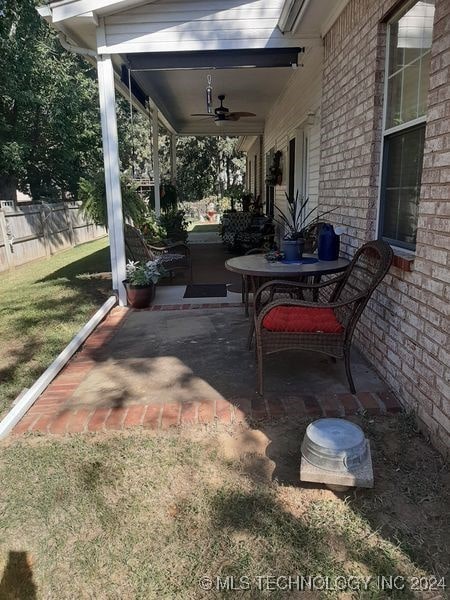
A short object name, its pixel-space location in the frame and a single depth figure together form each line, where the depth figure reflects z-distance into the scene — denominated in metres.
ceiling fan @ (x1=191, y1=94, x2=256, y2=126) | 8.07
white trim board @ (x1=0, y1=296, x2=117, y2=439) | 2.64
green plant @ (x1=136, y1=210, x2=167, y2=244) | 6.75
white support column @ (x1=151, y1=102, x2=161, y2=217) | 8.78
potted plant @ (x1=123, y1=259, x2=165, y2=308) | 5.10
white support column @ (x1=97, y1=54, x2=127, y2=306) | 4.88
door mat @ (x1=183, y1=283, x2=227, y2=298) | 5.66
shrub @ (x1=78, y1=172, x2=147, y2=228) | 5.86
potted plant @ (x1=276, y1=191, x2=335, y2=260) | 3.66
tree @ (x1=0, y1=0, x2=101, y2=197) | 13.21
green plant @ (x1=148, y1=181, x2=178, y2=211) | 9.91
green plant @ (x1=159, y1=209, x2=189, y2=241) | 8.81
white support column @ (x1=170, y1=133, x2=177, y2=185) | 11.95
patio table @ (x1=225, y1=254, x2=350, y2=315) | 3.22
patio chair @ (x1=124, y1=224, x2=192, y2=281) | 5.48
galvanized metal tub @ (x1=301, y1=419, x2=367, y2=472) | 1.95
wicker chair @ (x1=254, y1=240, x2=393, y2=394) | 2.75
